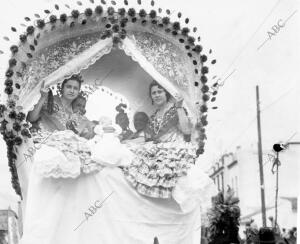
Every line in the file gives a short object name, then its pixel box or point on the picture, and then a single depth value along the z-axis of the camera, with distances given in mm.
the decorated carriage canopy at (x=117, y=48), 6793
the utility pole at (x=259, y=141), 10484
